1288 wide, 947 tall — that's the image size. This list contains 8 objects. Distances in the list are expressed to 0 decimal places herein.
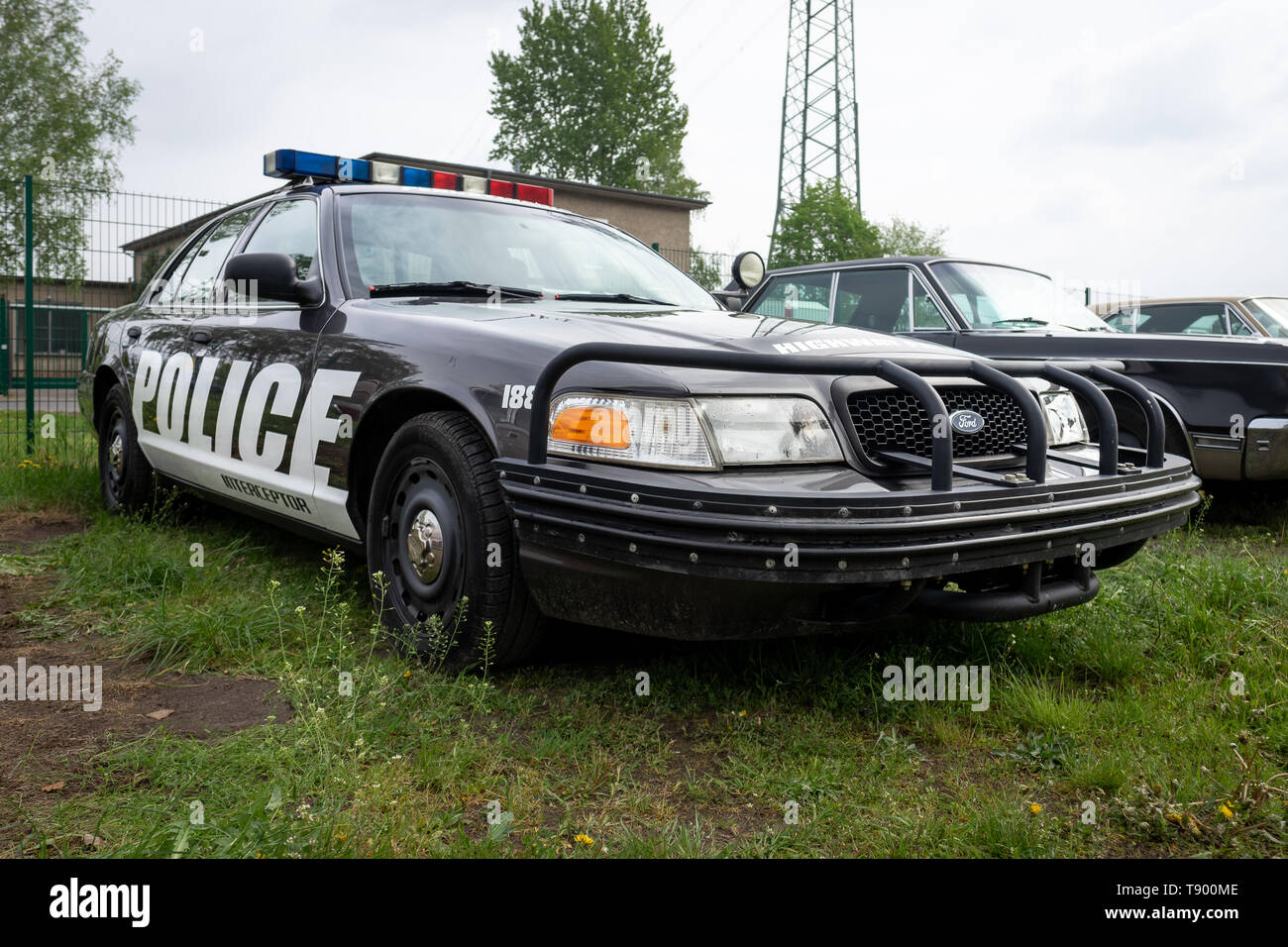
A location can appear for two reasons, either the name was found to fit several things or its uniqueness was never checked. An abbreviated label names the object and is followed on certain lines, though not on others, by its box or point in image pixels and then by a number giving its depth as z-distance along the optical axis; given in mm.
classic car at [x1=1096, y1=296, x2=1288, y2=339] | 8219
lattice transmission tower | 32031
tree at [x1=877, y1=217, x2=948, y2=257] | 40531
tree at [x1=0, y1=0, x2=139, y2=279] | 26656
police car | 2273
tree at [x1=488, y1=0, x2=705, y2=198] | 41188
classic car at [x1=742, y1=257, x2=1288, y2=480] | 4969
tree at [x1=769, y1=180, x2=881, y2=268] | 22938
